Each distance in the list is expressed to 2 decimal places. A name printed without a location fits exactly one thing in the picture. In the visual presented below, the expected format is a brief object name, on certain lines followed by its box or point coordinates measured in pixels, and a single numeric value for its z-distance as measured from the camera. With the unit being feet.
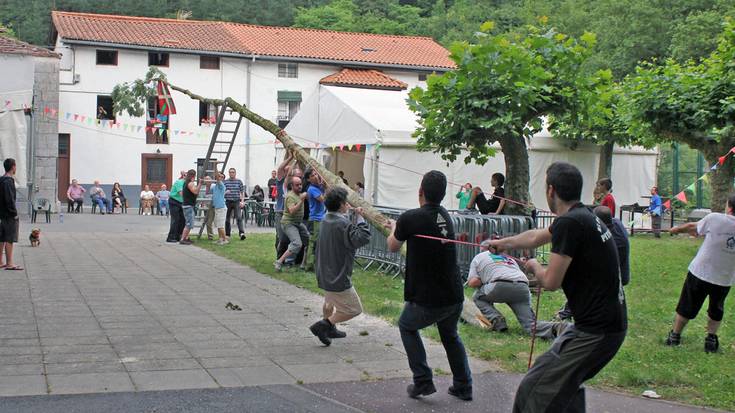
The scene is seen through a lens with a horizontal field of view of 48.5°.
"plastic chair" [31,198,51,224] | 81.15
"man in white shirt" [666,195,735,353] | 25.84
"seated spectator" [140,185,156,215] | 114.21
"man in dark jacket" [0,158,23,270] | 40.45
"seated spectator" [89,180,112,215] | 112.06
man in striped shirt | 63.00
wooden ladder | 55.98
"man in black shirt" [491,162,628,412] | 14.48
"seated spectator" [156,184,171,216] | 113.70
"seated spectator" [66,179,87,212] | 110.83
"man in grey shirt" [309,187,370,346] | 25.07
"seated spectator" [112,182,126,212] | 117.08
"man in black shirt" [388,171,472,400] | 19.58
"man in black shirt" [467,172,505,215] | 44.73
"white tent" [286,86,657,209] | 64.54
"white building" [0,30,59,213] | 74.02
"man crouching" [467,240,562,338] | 27.63
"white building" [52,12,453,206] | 128.57
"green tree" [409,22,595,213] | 43.24
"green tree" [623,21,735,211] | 51.90
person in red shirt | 33.88
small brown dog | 53.45
